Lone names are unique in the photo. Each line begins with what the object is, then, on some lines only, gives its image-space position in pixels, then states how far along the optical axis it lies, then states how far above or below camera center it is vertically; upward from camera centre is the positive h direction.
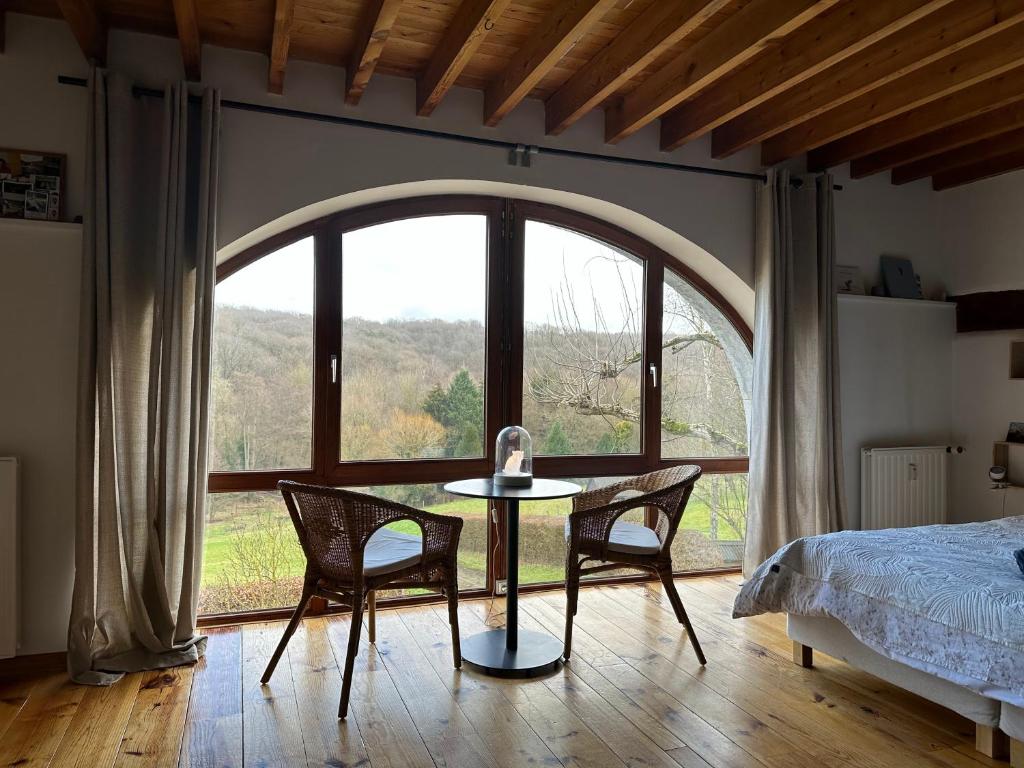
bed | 2.20 -0.68
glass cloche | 3.39 -0.23
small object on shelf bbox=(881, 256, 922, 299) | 4.64 +0.75
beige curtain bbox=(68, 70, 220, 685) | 2.94 +0.08
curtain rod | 3.30 +1.26
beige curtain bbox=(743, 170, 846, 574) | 4.14 +0.14
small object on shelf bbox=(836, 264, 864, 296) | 4.51 +0.72
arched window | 3.67 +0.15
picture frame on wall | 2.98 +0.85
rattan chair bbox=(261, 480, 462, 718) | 2.69 -0.56
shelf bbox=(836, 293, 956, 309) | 4.46 +0.60
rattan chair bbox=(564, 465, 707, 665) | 3.12 -0.59
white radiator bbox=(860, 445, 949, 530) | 4.46 -0.50
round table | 2.95 -1.00
